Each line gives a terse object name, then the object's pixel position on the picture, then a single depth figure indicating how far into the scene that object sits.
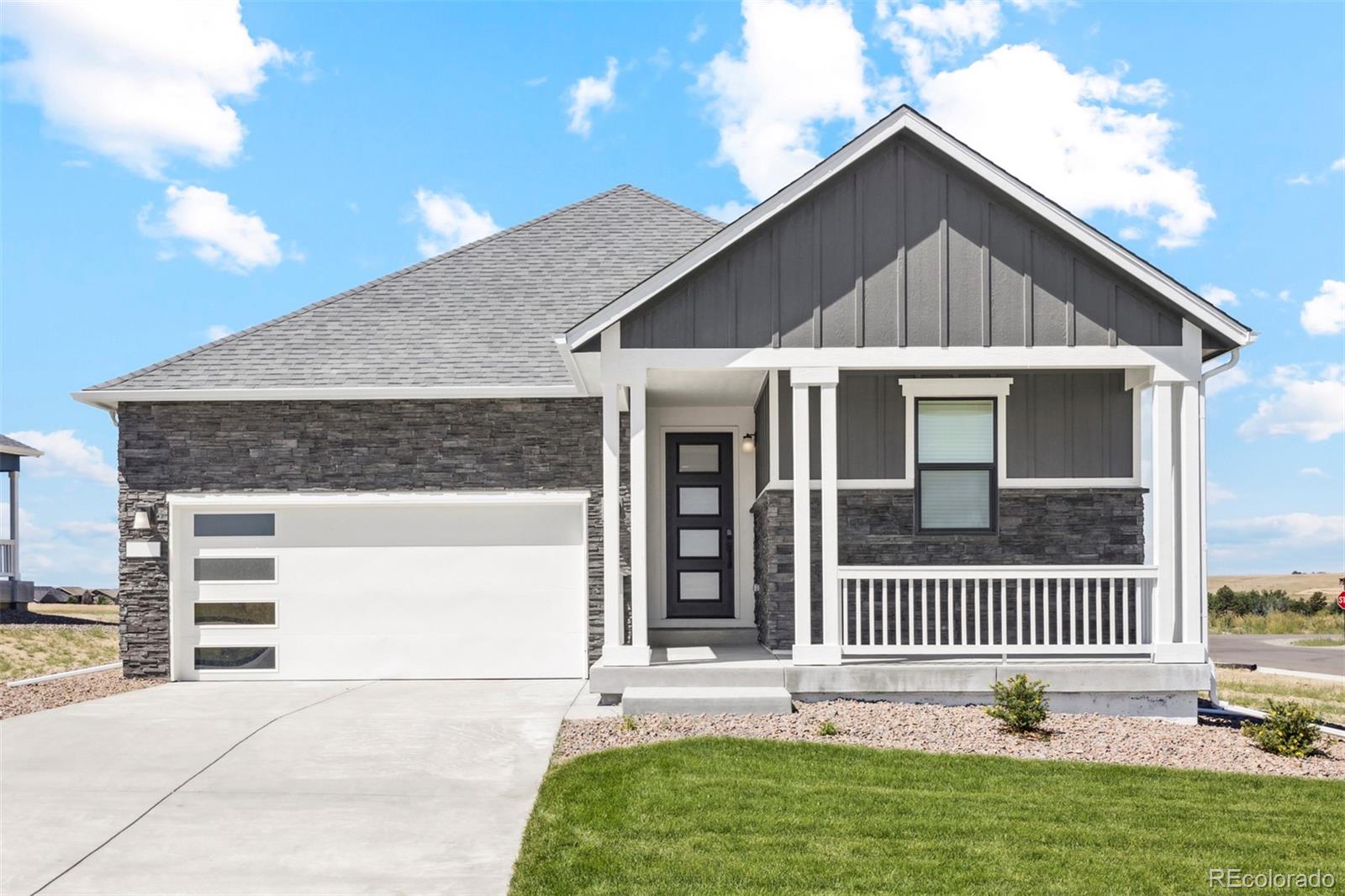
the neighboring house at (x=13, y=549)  28.00
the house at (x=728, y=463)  11.01
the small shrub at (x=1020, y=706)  10.02
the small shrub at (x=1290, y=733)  9.82
